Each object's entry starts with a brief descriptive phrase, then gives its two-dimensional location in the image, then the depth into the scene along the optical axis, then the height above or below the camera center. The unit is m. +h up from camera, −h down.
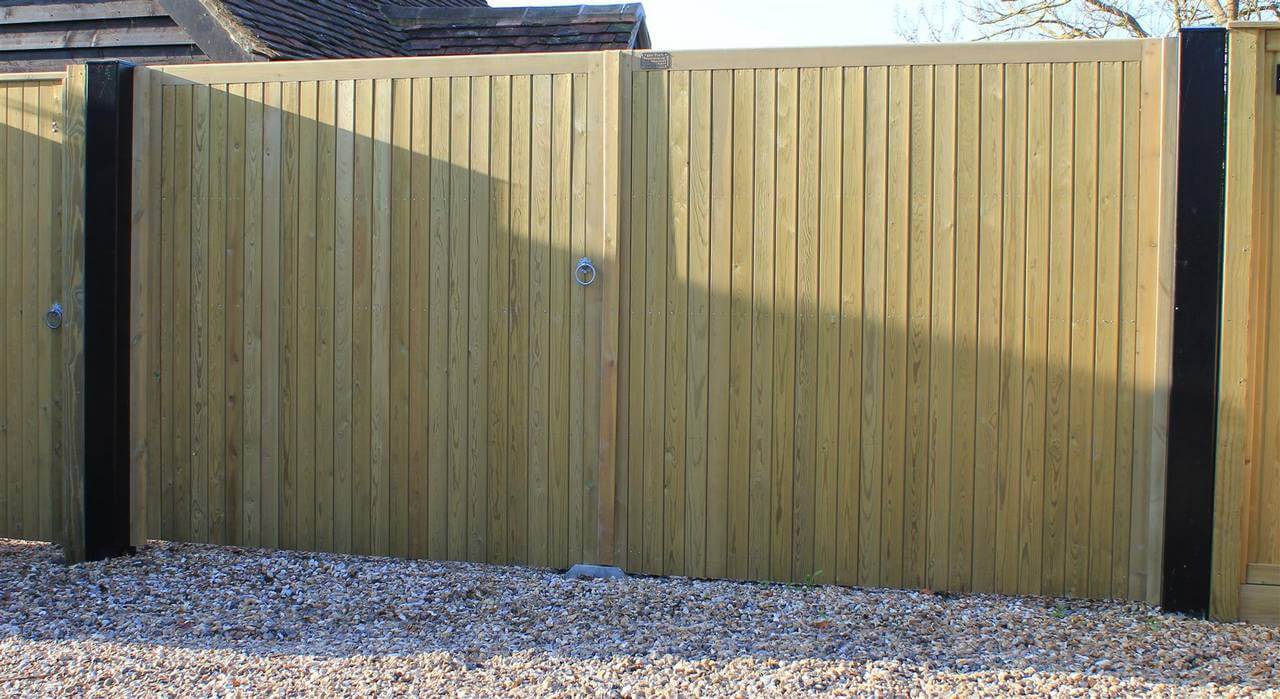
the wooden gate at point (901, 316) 3.88 +0.10
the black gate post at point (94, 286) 4.37 +0.19
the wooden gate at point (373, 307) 4.23 +0.12
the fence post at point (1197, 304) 3.73 +0.14
